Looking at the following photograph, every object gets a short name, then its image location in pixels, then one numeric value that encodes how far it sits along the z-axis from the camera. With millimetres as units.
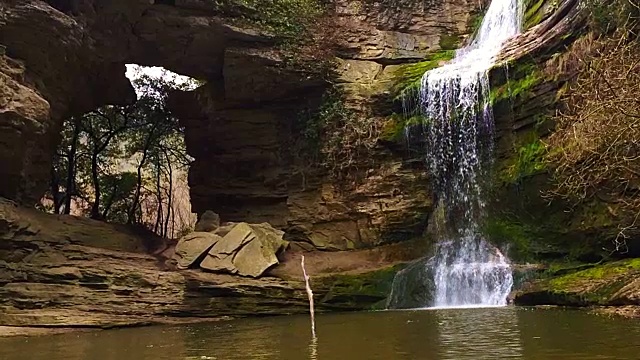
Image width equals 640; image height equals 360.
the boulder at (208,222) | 16625
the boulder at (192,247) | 14422
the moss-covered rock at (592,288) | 9000
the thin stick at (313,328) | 7863
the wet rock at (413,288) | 13398
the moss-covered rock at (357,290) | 13953
